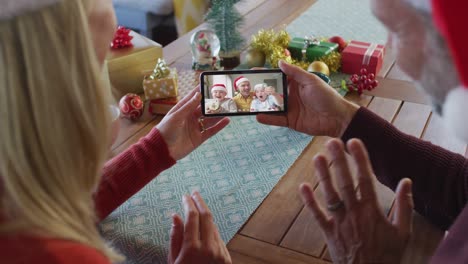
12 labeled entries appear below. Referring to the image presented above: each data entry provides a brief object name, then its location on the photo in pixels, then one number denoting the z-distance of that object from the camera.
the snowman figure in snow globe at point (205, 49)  1.32
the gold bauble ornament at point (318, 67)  1.27
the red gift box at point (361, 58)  1.30
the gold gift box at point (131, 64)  1.21
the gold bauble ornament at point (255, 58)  1.34
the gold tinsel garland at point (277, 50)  1.33
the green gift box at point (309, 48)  1.34
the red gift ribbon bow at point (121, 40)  1.26
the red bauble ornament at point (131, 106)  1.13
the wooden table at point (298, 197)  0.76
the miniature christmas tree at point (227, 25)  1.37
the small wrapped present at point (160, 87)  1.16
